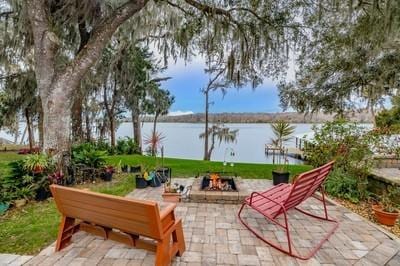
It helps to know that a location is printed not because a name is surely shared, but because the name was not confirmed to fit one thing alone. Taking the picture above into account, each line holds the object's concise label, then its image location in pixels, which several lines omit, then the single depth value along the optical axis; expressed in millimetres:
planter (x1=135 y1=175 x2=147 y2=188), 5271
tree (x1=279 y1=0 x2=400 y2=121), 6020
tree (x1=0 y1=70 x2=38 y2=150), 10430
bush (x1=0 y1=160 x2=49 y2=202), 4281
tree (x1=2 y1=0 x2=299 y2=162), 5301
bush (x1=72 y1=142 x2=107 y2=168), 5669
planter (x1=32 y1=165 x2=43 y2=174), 4518
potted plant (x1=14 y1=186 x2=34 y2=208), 4223
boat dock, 17597
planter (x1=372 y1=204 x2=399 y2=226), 3540
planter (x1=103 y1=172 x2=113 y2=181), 5770
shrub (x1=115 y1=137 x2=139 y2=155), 11195
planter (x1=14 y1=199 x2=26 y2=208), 4178
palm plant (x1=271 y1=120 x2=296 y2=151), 5936
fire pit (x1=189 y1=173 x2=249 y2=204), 4250
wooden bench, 2057
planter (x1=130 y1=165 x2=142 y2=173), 6659
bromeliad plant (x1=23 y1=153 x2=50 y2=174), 4508
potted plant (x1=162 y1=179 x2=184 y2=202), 4312
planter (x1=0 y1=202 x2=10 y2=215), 3875
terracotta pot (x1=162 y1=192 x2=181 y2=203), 4309
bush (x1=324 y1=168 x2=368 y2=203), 4703
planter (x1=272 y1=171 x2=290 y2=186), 5480
